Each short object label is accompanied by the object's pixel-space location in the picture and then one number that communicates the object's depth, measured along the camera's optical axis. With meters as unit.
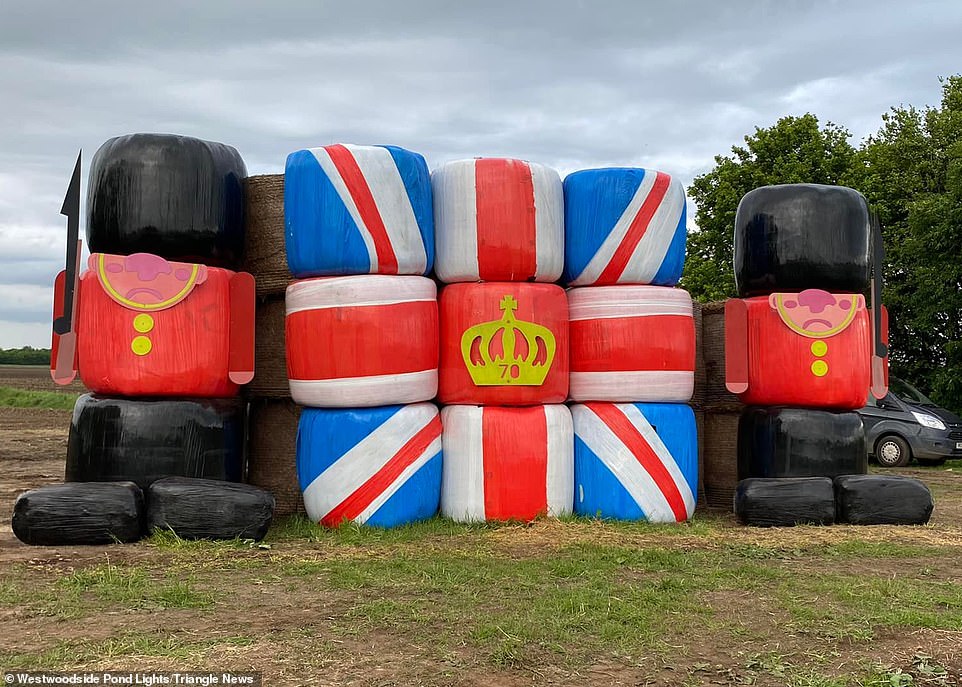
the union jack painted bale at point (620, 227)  6.80
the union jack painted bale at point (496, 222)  6.56
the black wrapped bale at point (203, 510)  5.70
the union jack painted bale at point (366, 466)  6.25
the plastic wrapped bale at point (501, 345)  6.52
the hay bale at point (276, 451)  7.04
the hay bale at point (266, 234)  6.89
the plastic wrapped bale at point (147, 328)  5.98
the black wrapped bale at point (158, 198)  6.14
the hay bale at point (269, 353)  7.00
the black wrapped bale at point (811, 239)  7.04
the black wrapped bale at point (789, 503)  6.64
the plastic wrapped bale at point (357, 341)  6.23
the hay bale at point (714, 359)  7.78
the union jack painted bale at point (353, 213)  6.32
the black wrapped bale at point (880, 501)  6.69
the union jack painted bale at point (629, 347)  6.71
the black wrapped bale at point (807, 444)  6.82
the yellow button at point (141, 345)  5.99
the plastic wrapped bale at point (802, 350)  6.91
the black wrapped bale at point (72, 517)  5.53
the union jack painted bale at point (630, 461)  6.66
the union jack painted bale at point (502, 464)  6.46
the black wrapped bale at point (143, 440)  5.88
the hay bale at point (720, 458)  7.75
